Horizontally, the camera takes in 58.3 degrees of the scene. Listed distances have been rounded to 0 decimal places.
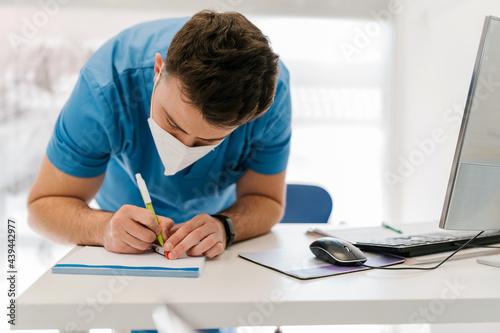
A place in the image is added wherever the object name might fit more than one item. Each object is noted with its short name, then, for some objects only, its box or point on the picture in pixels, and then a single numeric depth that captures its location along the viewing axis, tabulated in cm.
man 87
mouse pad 82
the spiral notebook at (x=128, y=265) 78
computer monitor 81
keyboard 93
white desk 64
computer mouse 86
